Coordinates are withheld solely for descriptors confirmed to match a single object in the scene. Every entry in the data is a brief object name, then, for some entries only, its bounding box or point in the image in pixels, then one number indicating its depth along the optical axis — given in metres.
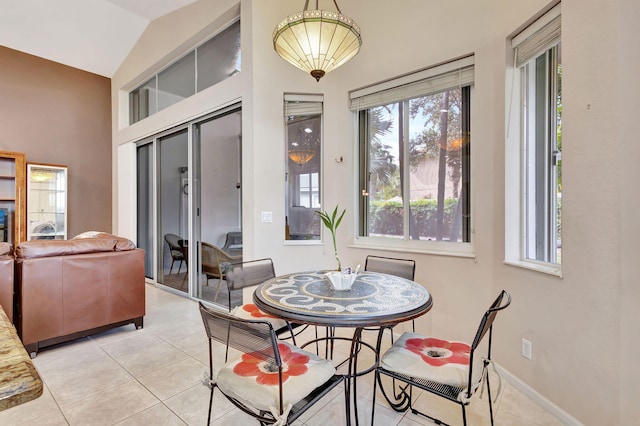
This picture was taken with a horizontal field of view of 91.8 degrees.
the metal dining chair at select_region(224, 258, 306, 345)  2.35
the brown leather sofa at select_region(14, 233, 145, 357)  2.58
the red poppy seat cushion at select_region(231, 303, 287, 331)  2.31
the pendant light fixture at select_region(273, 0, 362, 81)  1.84
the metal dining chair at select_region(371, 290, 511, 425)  1.39
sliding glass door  3.94
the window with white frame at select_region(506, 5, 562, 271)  2.14
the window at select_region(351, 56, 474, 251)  2.76
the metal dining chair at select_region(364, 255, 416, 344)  2.43
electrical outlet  2.12
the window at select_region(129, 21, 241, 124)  3.91
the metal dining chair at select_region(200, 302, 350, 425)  1.24
